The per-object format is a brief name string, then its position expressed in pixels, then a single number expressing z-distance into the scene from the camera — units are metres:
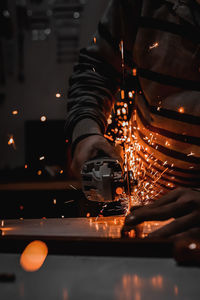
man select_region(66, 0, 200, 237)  1.12
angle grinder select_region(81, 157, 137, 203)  0.85
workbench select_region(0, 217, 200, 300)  0.41
